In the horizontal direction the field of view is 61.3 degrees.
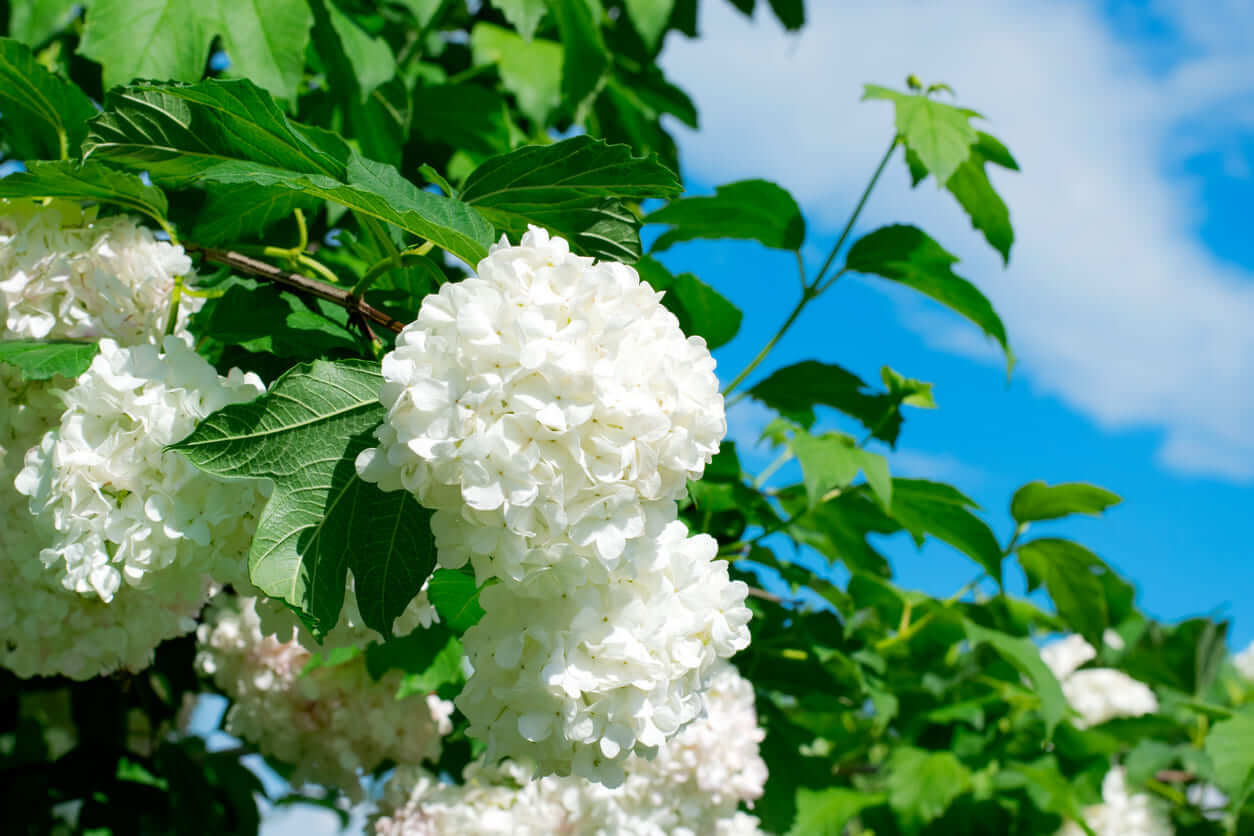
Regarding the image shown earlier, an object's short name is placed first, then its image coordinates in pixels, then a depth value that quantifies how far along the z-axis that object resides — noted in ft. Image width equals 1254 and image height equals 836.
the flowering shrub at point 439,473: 3.53
